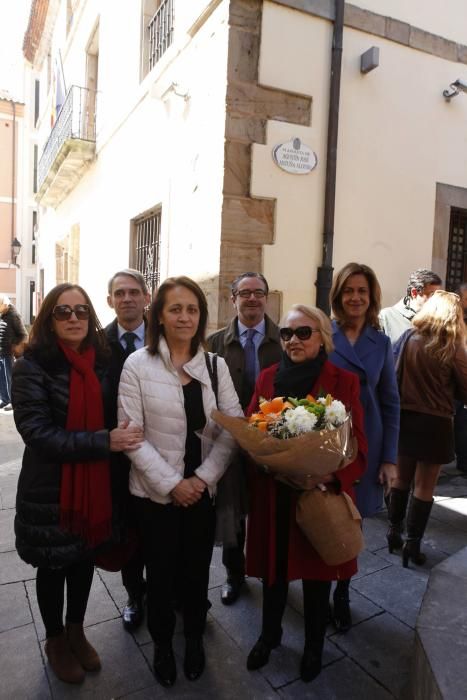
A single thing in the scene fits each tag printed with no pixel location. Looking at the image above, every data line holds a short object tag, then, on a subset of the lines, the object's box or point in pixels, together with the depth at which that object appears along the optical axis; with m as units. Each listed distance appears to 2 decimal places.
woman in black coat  2.05
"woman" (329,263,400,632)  2.65
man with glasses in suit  2.91
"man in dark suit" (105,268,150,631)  2.36
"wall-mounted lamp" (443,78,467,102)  5.82
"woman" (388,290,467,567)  3.14
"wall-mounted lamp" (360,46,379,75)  5.14
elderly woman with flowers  2.21
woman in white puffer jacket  2.15
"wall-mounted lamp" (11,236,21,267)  24.17
